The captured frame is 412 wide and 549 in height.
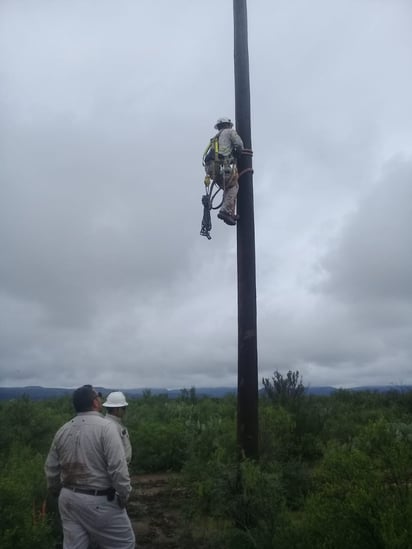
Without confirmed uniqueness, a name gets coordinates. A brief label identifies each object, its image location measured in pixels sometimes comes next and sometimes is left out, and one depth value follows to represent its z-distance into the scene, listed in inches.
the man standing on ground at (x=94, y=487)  169.0
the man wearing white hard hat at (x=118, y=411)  196.1
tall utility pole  232.7
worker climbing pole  255.4
